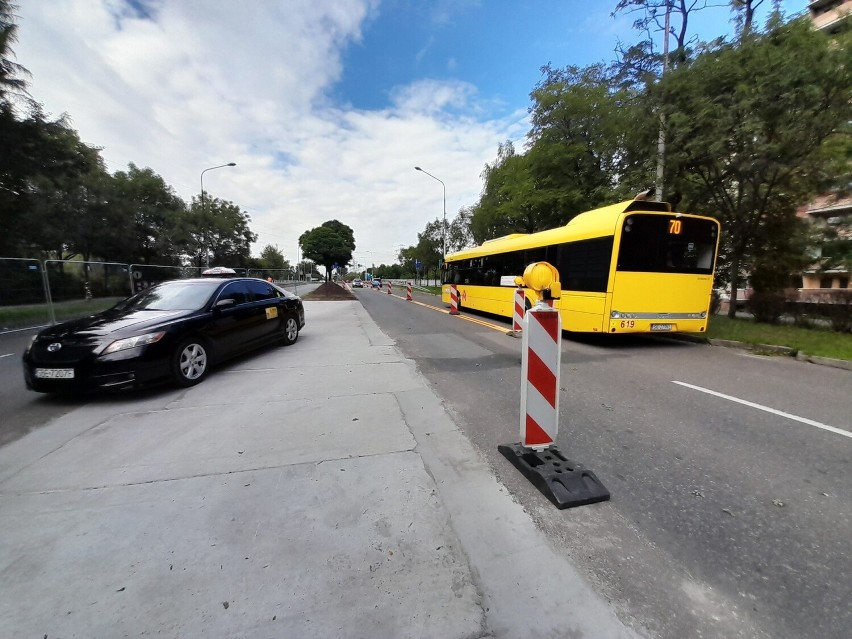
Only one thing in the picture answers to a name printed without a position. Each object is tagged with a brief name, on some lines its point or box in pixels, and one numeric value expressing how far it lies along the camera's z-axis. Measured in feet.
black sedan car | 14.80
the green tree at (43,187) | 41.04
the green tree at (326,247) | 176.35
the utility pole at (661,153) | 35.65
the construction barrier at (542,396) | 9.32
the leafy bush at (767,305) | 36.19
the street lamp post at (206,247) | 115.61
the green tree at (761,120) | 27.61
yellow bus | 26.04
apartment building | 31.36
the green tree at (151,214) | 97.35
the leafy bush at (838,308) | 30.48
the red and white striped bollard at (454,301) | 54.70
